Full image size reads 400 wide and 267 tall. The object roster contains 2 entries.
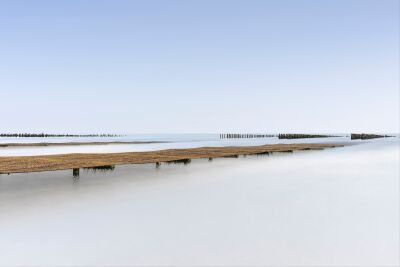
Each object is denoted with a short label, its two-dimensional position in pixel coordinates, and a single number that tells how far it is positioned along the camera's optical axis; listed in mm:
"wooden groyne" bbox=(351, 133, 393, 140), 156325
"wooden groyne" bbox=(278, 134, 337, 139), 163438
